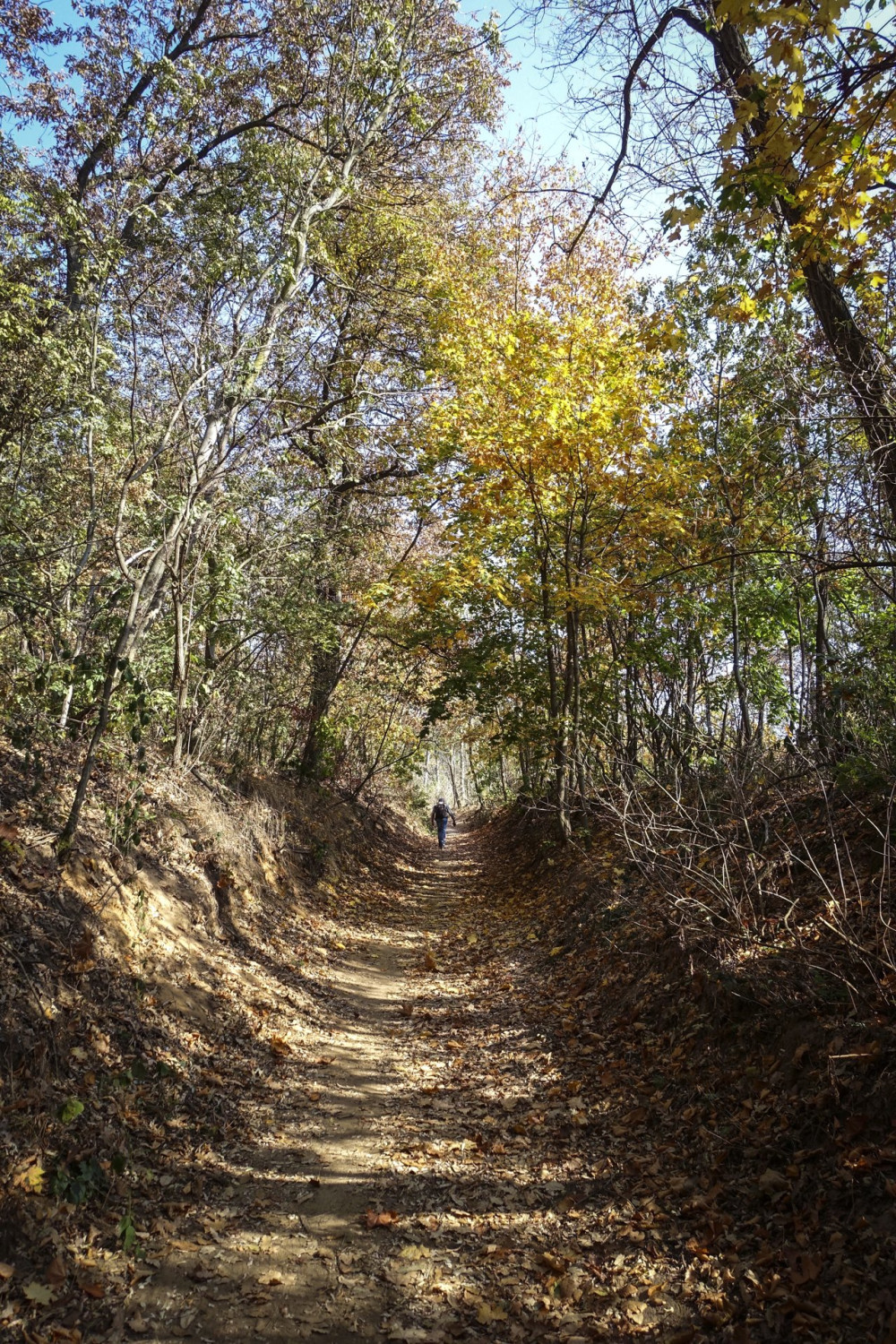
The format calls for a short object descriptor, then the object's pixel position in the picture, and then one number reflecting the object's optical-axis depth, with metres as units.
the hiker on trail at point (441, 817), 23.42
